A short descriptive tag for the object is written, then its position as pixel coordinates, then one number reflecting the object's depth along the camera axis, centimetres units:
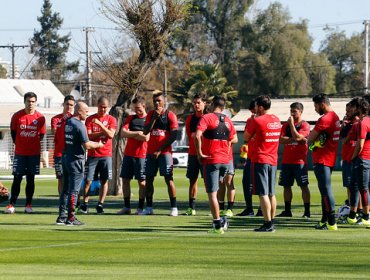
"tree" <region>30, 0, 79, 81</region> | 12788
